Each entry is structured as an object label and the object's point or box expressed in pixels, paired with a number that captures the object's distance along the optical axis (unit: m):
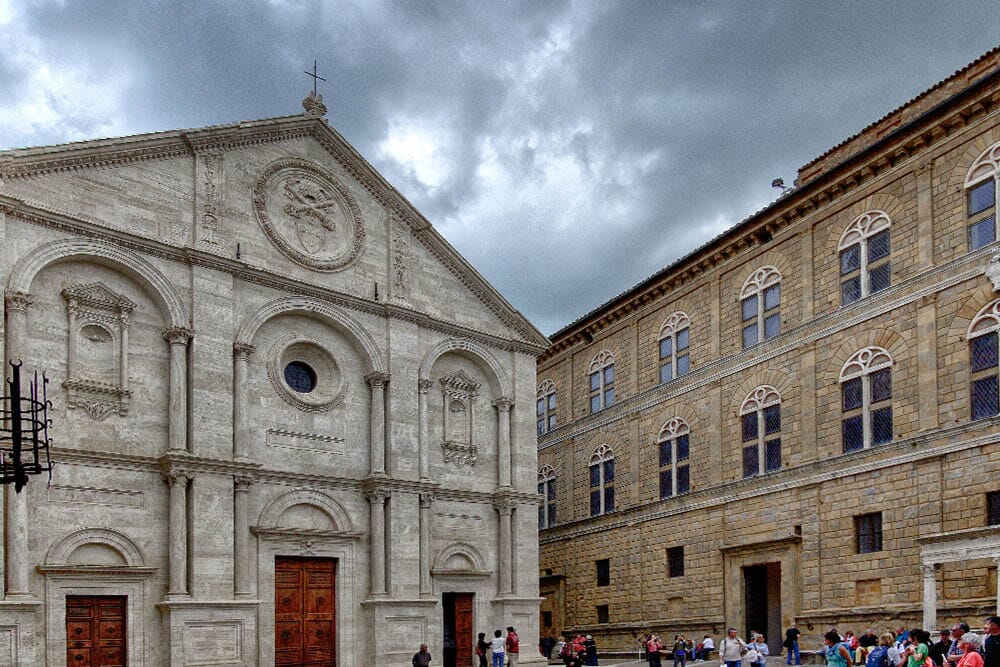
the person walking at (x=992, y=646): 14.13
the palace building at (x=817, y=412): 28.09
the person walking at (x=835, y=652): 17.61
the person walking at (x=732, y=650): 22.36
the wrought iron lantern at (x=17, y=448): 13.70
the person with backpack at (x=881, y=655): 18.09
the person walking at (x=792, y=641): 30.81
